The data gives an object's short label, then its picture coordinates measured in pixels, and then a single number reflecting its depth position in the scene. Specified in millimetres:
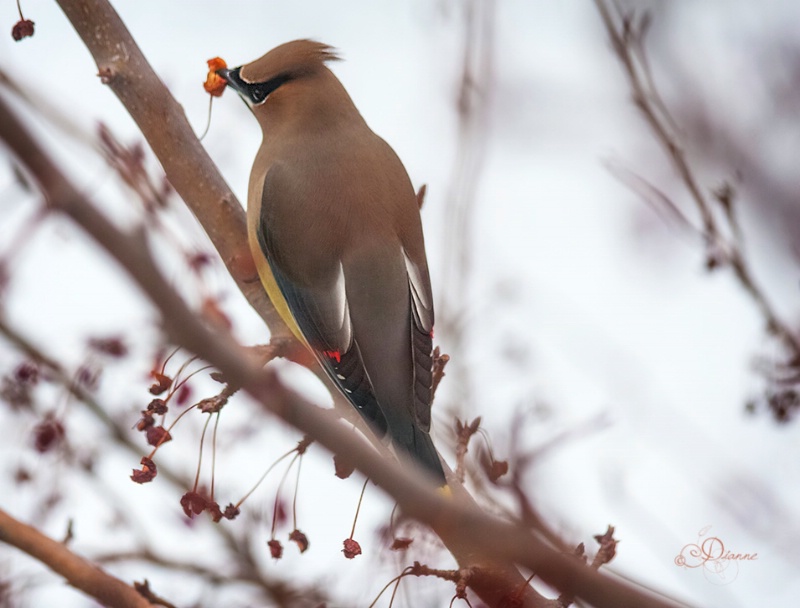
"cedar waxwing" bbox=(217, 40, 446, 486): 4470
